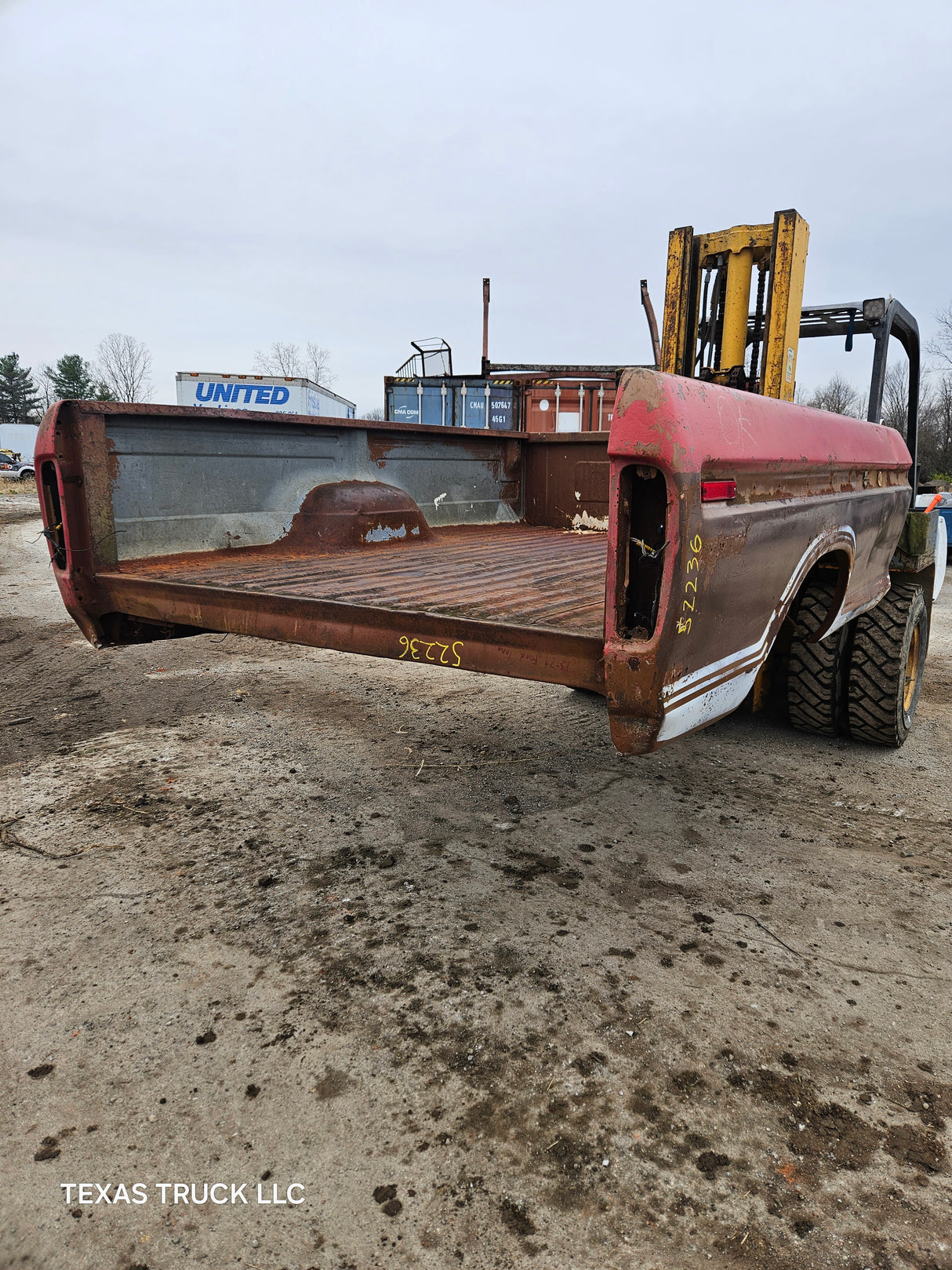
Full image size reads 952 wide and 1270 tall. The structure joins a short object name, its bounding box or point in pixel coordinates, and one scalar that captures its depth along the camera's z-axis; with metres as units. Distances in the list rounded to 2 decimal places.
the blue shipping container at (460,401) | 14.28
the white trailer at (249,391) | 18.61
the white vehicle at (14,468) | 32.66
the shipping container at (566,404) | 14.09
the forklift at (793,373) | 4.13
